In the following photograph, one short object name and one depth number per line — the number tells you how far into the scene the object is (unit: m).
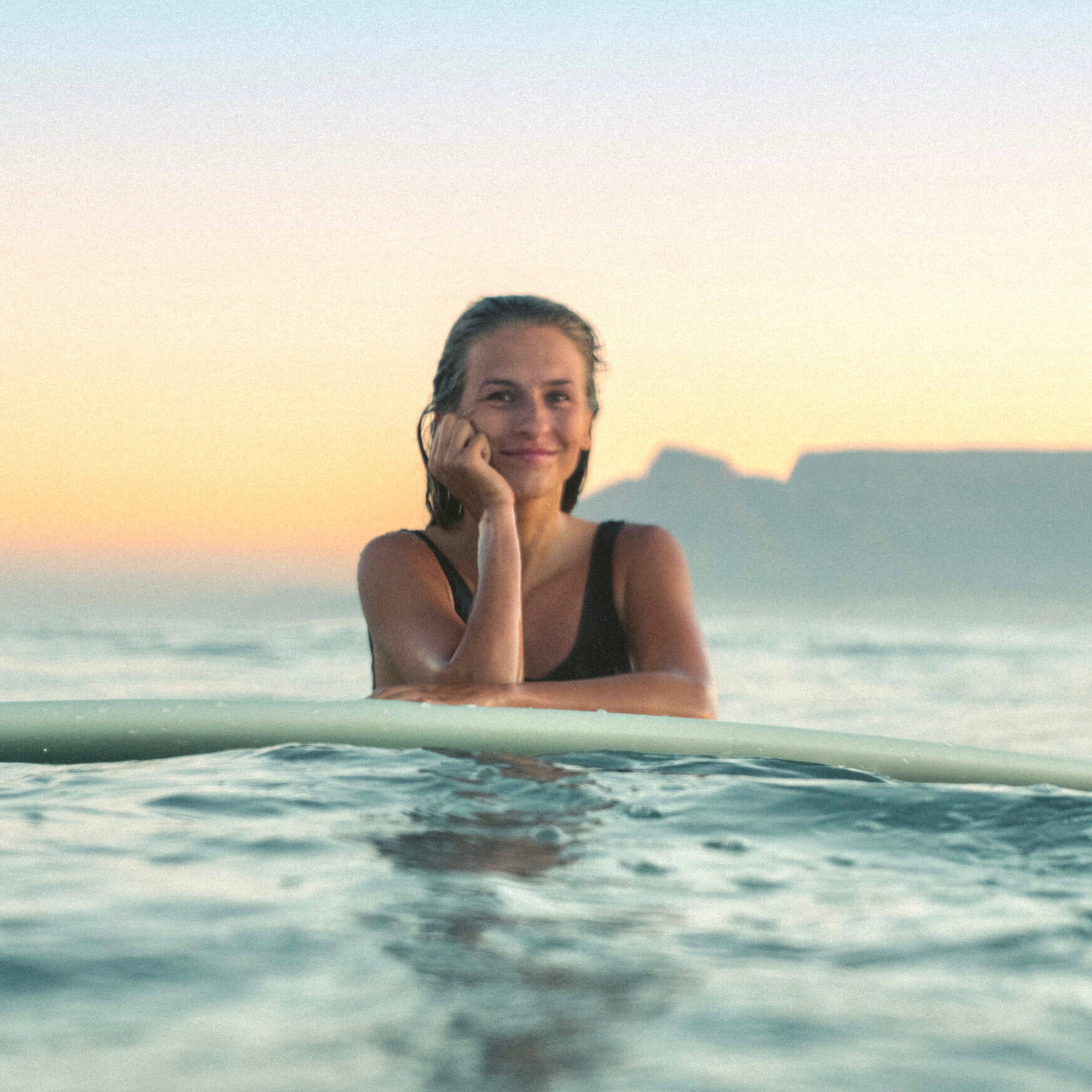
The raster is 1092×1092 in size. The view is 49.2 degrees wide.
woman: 2.79
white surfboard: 2.25
